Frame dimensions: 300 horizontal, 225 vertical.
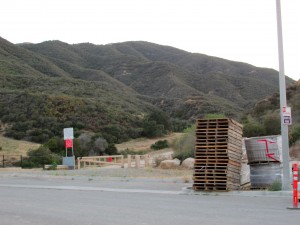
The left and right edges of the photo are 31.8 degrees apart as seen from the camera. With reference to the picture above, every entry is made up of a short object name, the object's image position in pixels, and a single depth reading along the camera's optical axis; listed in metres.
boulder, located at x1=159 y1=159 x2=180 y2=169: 33.06
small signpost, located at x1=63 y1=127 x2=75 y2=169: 34.91
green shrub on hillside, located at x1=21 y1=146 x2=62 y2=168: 41.54
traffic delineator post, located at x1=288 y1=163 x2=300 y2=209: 13.43
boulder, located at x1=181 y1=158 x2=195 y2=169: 32.25
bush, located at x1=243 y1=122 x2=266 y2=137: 38.53
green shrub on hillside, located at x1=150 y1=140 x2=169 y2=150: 56.97
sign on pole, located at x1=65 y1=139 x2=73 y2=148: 35.47
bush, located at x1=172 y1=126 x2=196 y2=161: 36.19
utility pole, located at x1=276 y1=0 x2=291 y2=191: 16.84
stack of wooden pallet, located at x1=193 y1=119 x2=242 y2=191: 17.92
